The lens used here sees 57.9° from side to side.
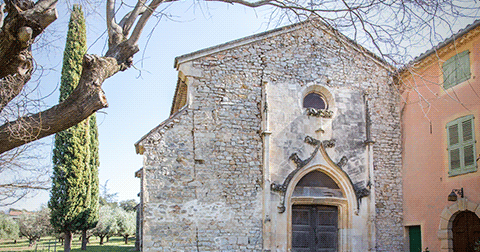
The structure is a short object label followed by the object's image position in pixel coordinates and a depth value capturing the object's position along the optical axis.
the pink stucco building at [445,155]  10.41
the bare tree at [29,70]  4.78
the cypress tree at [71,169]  20.58
